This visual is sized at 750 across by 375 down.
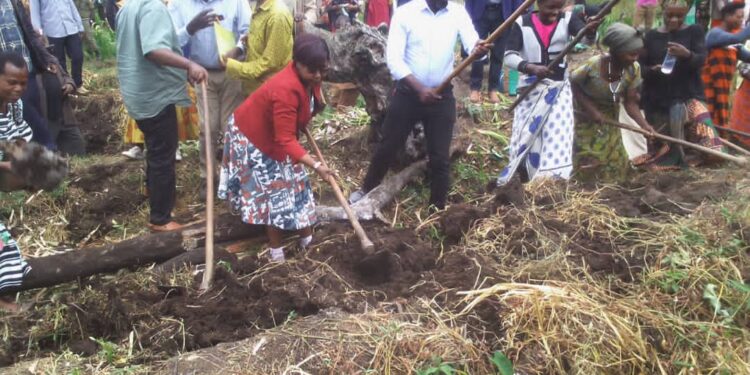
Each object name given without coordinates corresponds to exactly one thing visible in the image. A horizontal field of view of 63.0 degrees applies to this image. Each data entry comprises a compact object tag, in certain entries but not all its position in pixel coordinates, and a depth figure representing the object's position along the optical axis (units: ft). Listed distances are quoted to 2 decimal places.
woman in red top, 11.69
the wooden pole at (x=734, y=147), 16.81
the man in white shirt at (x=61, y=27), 22.57
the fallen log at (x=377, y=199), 14.70
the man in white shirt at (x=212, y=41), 15.23
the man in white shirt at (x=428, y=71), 14.26
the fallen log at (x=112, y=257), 11.67
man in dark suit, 23.11
